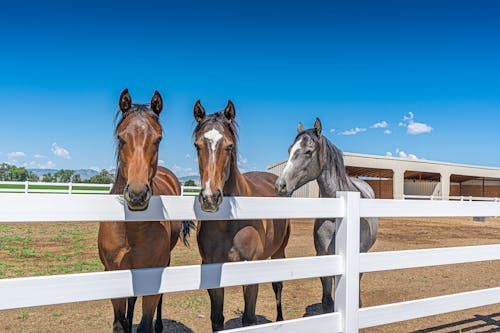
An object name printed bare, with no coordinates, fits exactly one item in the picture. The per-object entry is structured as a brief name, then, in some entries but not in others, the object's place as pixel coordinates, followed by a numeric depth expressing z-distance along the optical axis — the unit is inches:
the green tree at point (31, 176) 2625.0
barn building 1117.1
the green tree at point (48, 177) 2409.4
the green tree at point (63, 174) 2714.1
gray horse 174.2
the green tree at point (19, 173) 2758.4
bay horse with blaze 108.6
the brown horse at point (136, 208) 91.8
